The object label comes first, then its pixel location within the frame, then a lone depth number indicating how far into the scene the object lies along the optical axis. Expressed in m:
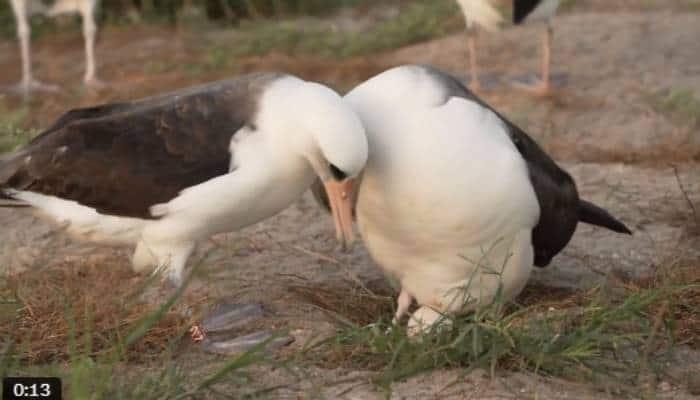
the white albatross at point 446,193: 7.10
